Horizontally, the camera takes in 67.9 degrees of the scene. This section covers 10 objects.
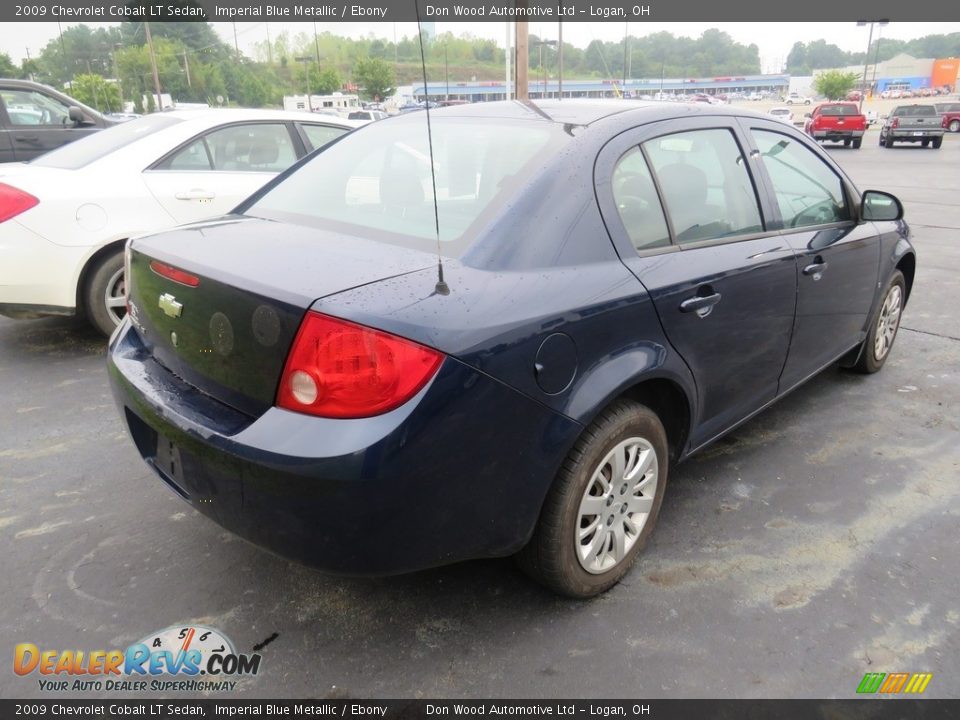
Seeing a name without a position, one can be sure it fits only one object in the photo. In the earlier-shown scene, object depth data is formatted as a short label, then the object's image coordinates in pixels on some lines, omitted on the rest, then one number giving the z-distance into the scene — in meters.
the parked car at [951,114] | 36.22
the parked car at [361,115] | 31.37
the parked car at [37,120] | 8.36
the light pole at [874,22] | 48.16
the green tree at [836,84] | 71.62
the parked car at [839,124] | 28.09
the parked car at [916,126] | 27.72
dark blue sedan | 1.80
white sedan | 4.30
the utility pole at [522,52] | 14.00
